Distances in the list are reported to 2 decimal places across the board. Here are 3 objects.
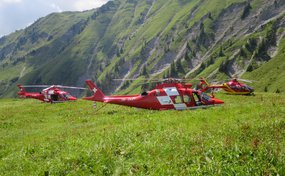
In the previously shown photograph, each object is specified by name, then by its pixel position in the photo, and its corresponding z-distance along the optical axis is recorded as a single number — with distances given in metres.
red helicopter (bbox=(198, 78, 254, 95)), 48.62
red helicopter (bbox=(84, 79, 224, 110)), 29.41
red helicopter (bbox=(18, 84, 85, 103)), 54.34
